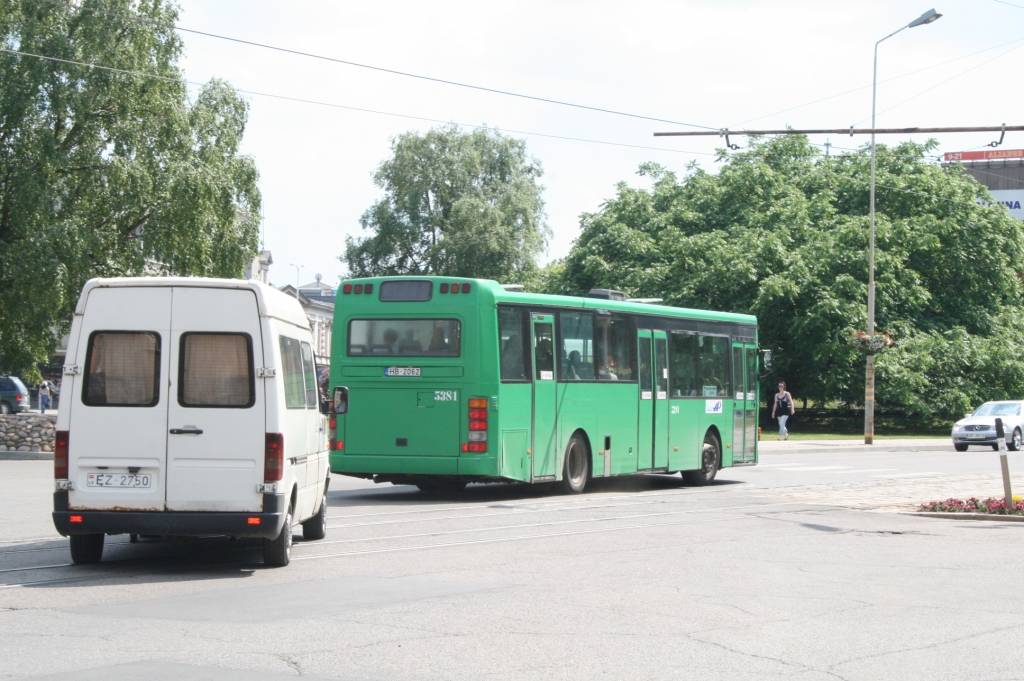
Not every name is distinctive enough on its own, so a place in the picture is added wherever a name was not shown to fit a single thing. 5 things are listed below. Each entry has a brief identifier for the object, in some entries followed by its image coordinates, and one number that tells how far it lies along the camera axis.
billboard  112.25
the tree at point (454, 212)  74.69
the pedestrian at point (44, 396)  61.81
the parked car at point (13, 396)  55.12
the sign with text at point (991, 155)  117.78
